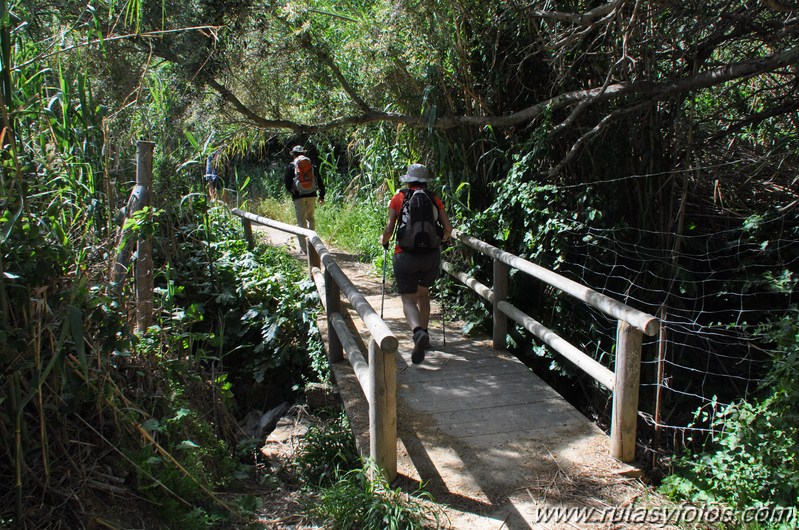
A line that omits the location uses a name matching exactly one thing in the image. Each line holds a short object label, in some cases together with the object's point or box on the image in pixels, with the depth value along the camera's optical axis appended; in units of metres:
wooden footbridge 3.47
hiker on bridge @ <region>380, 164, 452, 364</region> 5.23
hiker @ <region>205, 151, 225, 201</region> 9.32
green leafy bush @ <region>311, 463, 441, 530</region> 3.15
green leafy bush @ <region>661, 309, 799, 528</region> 3.23
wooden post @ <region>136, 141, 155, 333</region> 4.51
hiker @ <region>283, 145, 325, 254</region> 10.02
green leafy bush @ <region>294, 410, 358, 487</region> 4.36
